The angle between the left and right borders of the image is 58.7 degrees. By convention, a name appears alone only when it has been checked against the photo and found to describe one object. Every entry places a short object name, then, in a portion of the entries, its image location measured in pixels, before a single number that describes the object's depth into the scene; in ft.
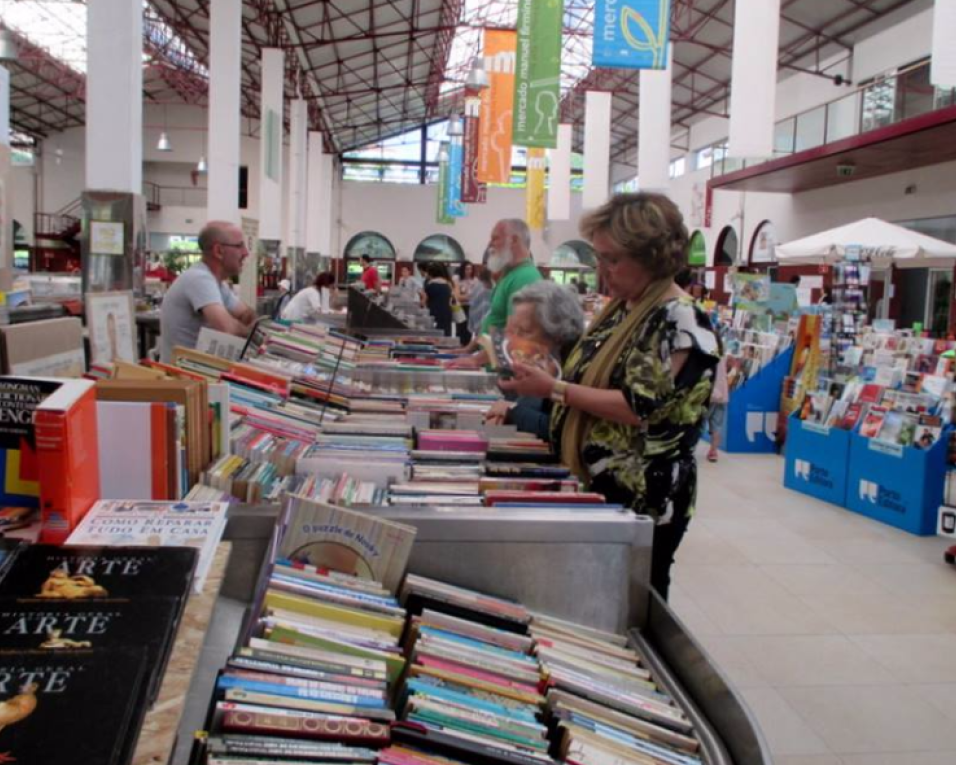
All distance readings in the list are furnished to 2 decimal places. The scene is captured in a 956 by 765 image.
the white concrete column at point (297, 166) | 59.11
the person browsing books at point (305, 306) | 28.29
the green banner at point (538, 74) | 27.76
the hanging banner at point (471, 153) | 49.01
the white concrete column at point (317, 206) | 73.92
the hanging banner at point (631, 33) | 24.02
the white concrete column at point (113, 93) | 21.22
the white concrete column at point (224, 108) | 33.55
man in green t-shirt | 14.37
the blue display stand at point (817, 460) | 19.27
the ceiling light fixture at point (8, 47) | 37.37
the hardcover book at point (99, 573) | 3.74
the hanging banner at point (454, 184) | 69.26
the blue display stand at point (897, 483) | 17.06
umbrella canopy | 27.73
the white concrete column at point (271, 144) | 41.22
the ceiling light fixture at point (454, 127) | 59.36
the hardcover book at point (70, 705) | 2.65
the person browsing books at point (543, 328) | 9.47
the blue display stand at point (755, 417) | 25.62
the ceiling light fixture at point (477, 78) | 38.45
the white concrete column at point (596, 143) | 45.57
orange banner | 35.70
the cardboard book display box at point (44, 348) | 6.97
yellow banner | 58.85
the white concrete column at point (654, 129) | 35.06
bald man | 13.05
